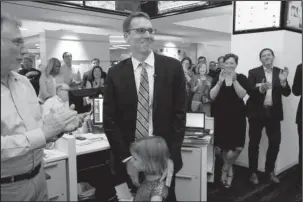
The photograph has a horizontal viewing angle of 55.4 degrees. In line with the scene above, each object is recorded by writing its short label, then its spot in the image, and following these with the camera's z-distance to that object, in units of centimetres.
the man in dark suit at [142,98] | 158
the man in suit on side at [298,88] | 310
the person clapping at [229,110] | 310
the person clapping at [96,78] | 516
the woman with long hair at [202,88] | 370
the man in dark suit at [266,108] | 327
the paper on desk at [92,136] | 285
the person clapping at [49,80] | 393
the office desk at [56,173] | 228
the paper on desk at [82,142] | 268
